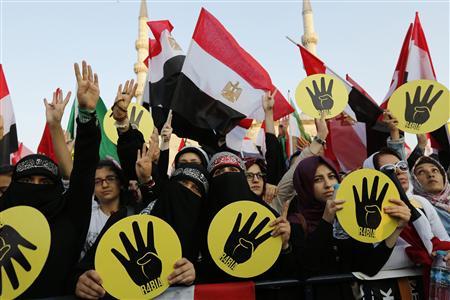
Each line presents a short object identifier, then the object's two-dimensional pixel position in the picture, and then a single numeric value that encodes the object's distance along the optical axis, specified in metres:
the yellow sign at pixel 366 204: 1.98
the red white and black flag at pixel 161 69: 4.34
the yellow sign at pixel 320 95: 4.12
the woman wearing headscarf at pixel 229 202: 2.00
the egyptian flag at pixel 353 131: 4.02
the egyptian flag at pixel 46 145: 4.17
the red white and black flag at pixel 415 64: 4.20
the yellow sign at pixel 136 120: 4.29
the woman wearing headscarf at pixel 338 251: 1.98
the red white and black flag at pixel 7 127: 4.14
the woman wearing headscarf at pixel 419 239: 2.04
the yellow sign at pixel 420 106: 3.72
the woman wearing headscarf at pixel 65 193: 2.04
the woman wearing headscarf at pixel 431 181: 2.88
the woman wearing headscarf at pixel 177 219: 1.80
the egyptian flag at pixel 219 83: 3.87
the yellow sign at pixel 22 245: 1.76
